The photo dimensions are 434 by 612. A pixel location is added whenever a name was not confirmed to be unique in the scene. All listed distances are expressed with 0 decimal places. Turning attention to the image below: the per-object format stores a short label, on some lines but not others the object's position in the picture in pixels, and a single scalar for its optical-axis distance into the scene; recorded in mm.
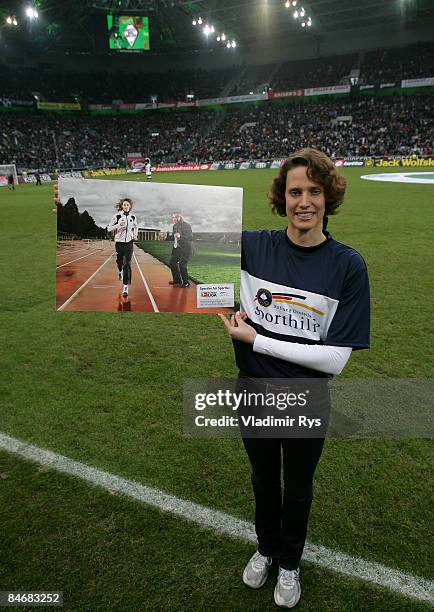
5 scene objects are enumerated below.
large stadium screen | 48281
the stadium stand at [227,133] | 42656
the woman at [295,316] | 1998
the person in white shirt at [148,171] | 30509
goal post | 31741
